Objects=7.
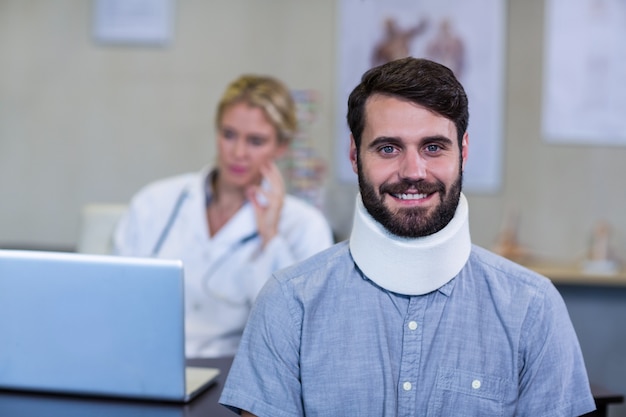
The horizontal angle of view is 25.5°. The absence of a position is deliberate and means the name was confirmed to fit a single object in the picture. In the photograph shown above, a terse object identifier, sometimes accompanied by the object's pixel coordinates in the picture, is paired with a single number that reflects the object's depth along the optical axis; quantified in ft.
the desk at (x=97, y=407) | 6.90
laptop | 6.92
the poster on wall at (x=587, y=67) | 12.19
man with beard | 6.27
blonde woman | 9.27
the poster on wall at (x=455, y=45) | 12.32
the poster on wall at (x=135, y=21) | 12.71
